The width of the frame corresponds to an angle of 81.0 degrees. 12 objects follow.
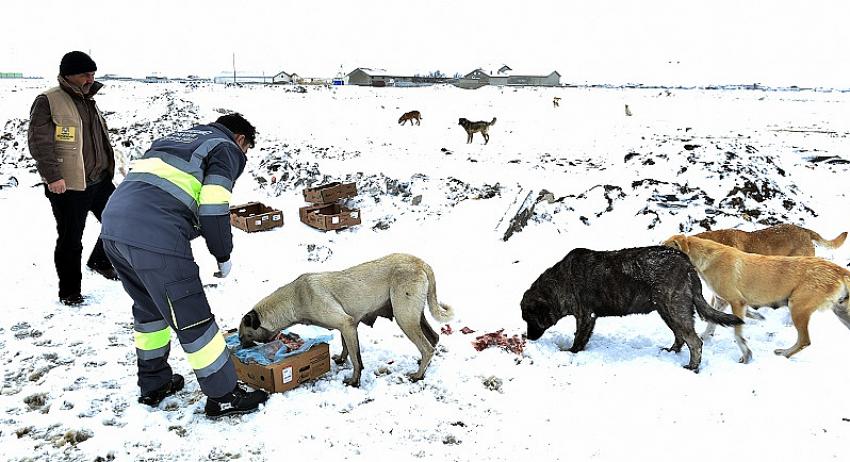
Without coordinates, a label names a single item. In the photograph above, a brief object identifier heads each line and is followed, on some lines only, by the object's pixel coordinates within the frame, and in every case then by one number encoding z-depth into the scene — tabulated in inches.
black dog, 209.3
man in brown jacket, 236.8
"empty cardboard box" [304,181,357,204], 425.4
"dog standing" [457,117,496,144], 811.4
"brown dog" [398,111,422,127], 1007.0
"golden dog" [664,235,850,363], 194.9
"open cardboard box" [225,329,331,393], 186.9
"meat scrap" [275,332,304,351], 209.9
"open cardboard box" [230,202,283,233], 386.0
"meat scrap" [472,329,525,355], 227.6
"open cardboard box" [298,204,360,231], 390.9
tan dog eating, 202.8
